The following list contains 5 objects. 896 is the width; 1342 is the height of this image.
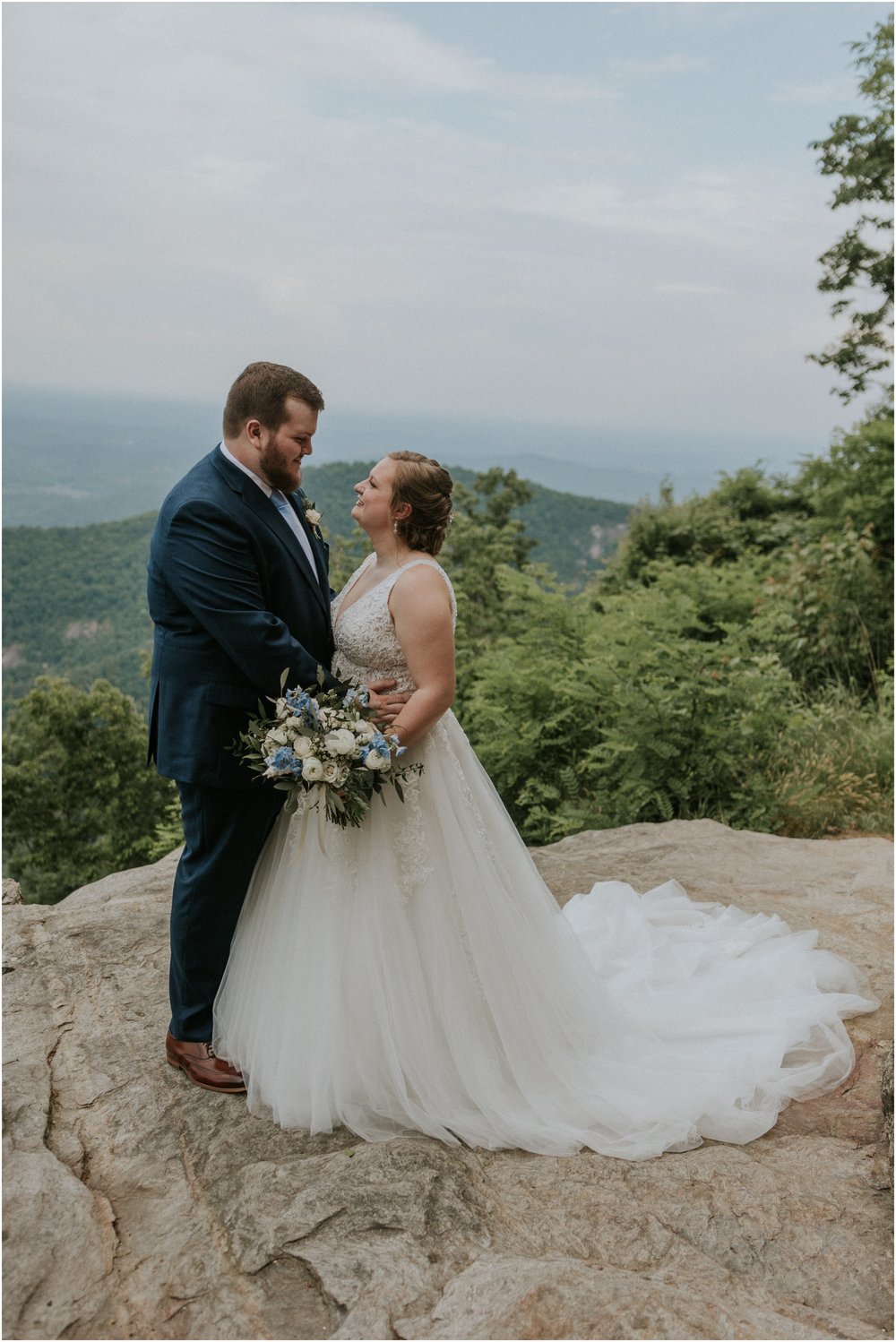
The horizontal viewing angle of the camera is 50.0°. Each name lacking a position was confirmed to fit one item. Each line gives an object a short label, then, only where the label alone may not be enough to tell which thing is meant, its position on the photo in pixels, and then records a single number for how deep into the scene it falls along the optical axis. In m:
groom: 3.18
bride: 3.24
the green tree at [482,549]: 14.81
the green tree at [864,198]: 13.24
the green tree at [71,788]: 21.41
